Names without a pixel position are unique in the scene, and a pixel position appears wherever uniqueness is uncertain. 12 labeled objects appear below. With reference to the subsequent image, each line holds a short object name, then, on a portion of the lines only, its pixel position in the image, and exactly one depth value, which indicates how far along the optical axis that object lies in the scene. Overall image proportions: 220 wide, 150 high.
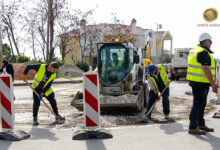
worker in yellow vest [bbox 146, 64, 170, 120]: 7.70
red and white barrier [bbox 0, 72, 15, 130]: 5.83
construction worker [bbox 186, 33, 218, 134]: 5.55
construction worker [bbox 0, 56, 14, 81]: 10.19
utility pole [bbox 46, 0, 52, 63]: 23.98
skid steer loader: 9.66
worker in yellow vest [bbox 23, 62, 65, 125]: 7.47
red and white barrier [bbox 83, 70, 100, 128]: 5.61
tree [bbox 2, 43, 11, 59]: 57.41
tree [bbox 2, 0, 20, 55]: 38.53
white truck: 26.34
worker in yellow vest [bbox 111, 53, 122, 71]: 9.91
